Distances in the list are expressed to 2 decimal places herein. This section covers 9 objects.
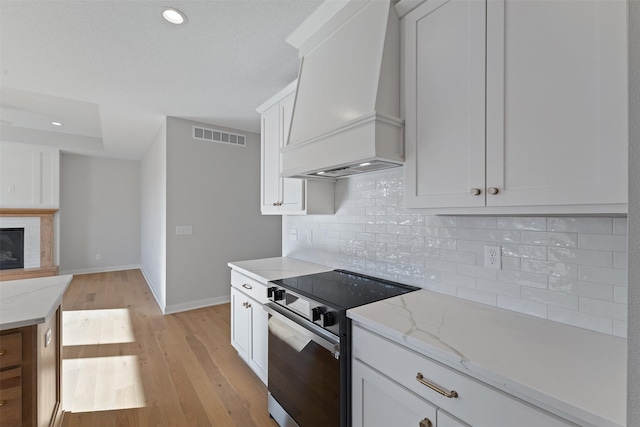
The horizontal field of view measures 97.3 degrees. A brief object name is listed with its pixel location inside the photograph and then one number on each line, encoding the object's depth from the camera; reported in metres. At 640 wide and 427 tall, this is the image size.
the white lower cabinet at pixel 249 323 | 2.10
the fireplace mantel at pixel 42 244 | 4.85
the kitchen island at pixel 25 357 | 1.26
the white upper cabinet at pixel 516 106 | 0.87
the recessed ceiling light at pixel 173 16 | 1.76
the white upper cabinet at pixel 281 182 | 2.22
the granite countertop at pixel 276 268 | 2.10
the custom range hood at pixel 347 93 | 1.42
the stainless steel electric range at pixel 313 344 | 1.35
